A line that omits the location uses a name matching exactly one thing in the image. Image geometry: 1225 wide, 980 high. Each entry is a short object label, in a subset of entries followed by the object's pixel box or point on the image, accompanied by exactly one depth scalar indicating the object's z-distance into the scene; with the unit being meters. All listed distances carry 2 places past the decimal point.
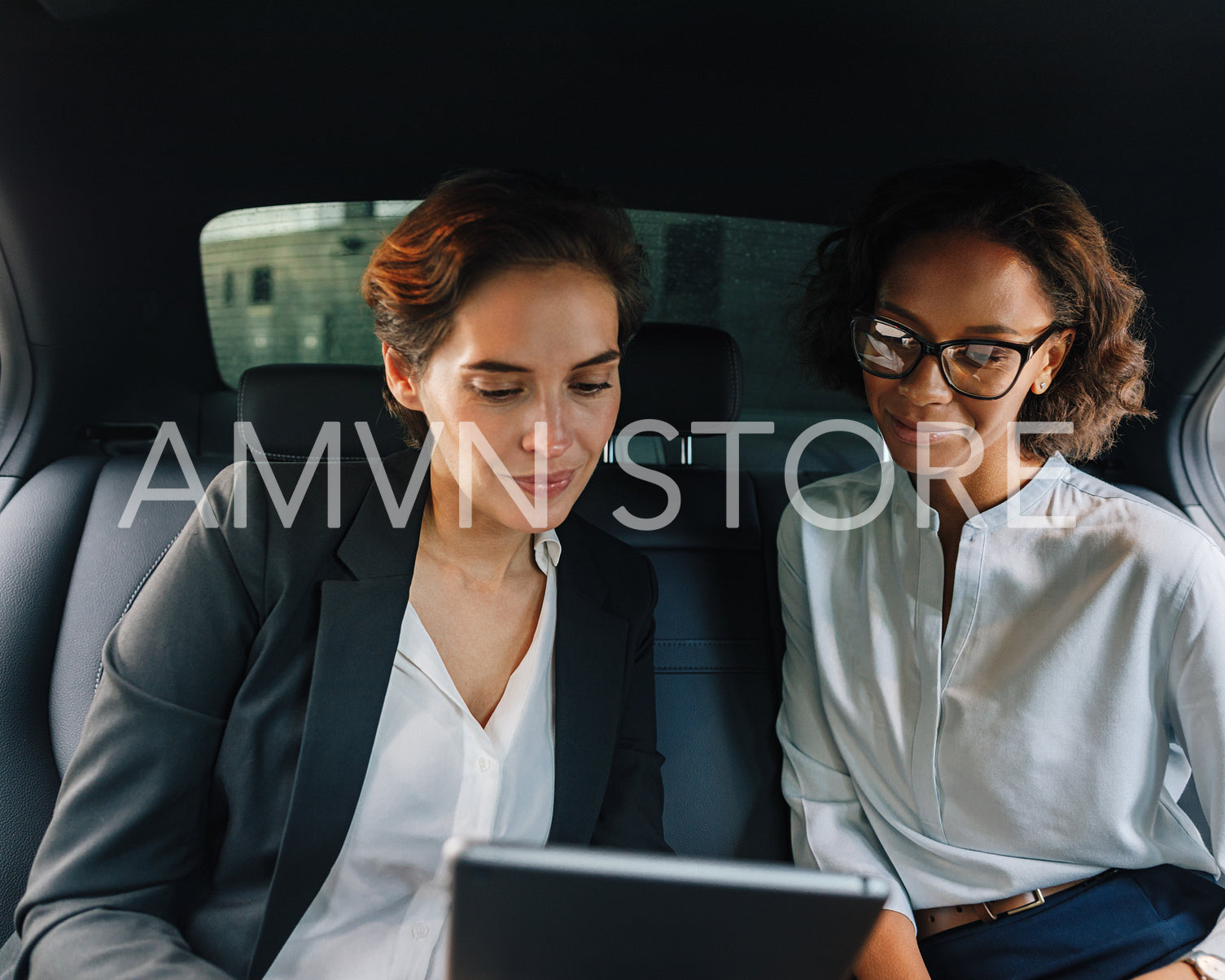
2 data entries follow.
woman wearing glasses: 1.24
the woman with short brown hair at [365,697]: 1.10
